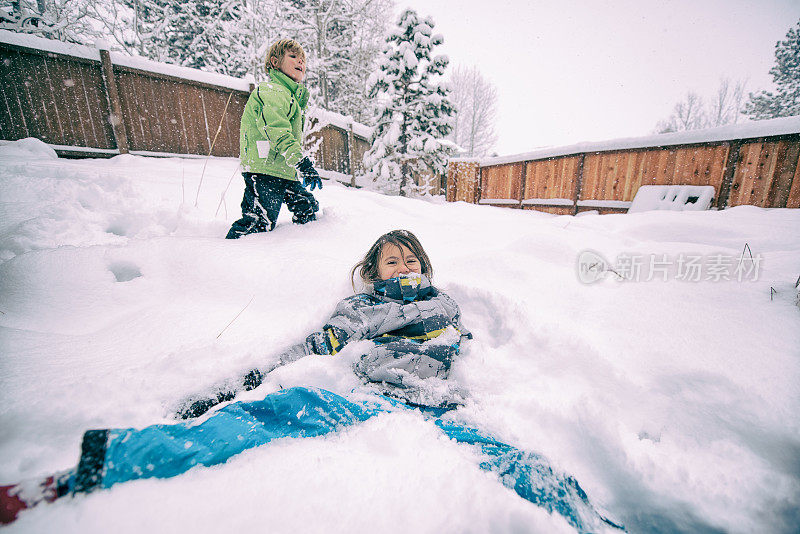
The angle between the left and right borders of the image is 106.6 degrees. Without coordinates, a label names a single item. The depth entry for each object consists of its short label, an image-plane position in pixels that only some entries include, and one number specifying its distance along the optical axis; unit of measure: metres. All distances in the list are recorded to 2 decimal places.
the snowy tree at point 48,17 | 6.80
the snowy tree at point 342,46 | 11.70
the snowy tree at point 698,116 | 25.36
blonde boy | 2.34
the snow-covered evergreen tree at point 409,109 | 7.95
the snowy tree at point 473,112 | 23.19
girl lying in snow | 0.65
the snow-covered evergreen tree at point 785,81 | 15.62
